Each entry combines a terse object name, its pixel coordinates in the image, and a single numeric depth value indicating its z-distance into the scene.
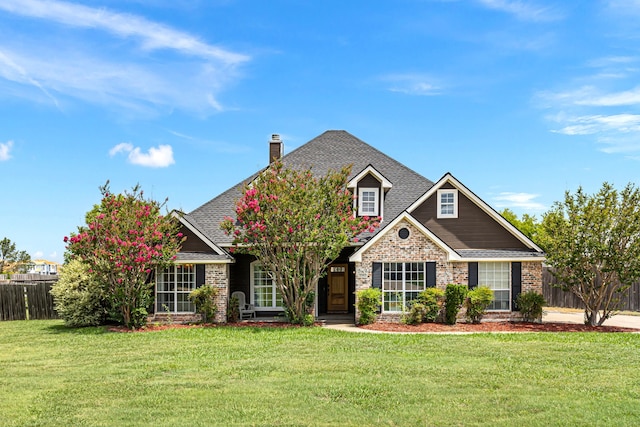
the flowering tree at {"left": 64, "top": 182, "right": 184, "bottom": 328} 19.05
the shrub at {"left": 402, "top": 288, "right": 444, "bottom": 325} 20.03
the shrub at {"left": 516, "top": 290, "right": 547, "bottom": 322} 20.58
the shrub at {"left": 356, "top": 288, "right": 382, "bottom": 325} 19.93
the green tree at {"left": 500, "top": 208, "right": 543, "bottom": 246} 39.97
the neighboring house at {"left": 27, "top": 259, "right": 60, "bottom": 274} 98.56
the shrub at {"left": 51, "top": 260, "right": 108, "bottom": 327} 20.41
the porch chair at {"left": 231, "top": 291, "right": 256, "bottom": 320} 22.19
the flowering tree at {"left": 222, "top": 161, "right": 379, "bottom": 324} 19.42
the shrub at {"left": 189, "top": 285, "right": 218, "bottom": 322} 20.45
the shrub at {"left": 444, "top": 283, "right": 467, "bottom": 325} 20.09
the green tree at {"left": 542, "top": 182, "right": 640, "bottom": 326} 19.70
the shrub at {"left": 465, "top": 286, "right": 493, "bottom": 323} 20.22
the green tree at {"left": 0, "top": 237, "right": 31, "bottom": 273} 64.82
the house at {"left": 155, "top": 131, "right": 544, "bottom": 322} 20.58
